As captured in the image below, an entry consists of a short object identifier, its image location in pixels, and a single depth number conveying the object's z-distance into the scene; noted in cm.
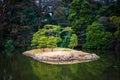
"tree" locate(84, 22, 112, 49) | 2481
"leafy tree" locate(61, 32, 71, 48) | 2614
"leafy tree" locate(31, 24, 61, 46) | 2341
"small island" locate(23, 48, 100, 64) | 1896
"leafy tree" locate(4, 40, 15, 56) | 2740
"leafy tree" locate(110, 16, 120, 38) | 2439
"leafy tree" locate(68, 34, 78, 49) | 2343
